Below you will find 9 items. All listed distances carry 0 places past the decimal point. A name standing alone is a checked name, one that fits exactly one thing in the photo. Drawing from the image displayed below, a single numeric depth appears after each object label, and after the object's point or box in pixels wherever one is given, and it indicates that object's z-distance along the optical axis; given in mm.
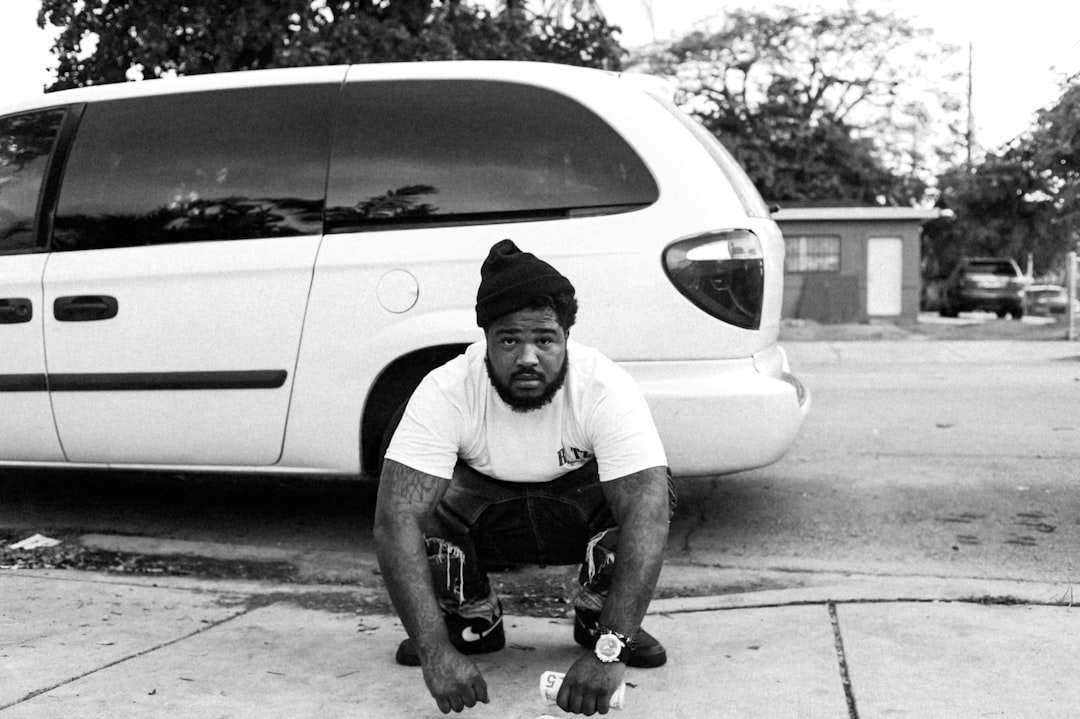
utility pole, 42816
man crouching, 2674
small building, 24578
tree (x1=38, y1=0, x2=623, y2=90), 17719
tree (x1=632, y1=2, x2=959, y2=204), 39000
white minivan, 4066
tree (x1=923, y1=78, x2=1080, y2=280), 37969
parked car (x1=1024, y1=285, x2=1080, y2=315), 29359
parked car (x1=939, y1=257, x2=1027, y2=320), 30219
